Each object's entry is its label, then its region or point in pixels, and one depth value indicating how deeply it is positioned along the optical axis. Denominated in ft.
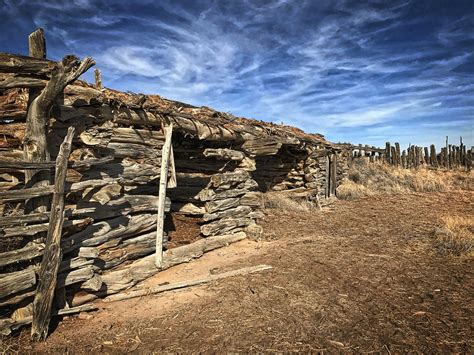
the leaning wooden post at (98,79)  15.46
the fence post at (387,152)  76.25
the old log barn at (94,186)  11.52
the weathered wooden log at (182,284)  15.06
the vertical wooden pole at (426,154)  77.51
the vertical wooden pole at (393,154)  75.36
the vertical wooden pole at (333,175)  48.21
